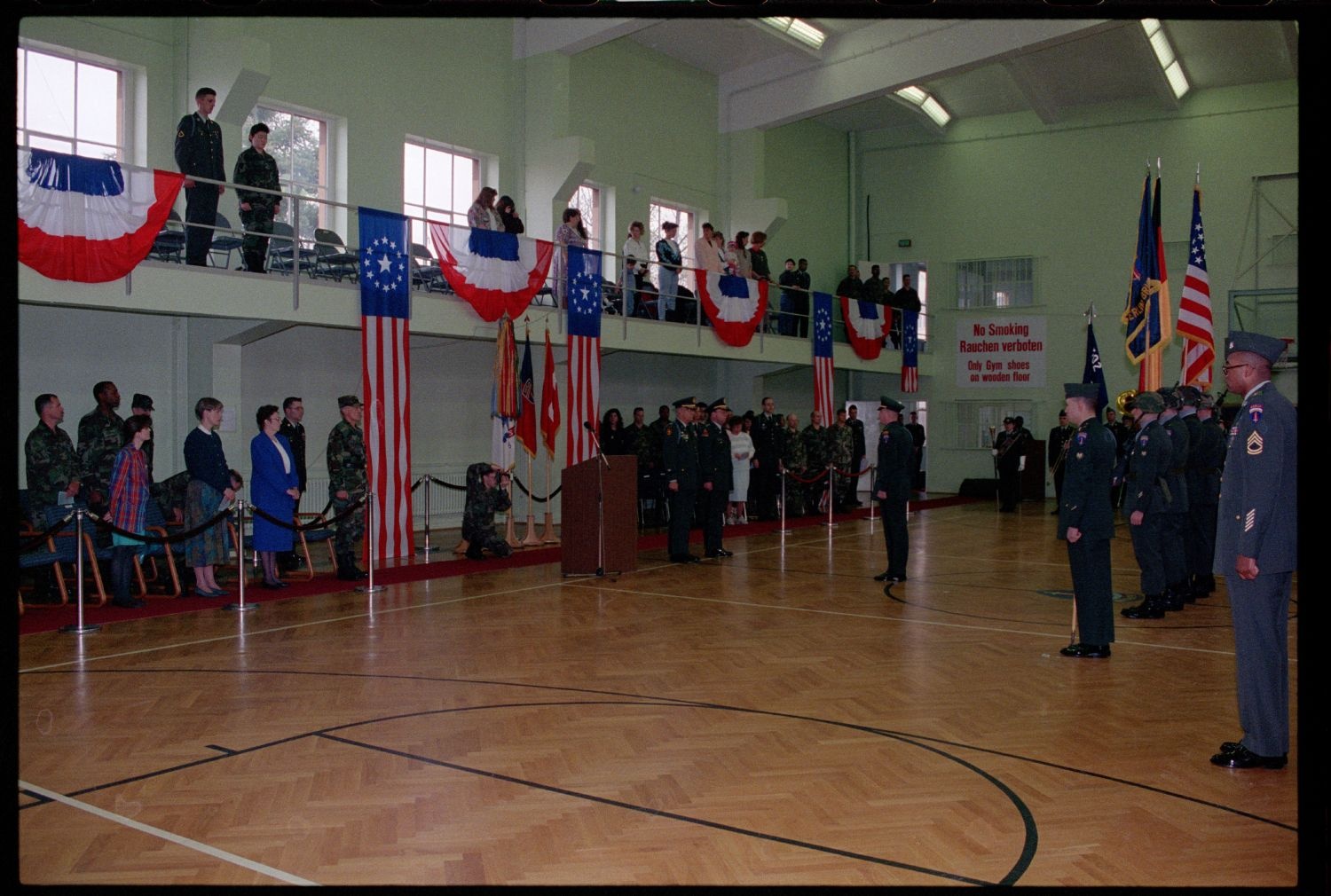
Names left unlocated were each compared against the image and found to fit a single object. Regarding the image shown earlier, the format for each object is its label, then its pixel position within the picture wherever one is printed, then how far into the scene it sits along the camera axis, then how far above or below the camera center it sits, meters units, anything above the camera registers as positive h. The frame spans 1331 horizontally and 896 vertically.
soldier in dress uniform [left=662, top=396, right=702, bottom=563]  12.30 -0.29
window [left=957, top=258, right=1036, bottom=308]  24.81 +3.72
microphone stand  11.11 -0.86
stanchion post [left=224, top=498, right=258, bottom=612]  8.84 -0.81
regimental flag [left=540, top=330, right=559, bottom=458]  13.57 +0.45
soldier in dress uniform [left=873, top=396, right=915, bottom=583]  10.96 -0.43
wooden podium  11.10 -0.70
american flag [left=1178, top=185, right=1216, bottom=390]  11.34 +1.30
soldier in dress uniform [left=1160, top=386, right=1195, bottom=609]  9.27 -0.55
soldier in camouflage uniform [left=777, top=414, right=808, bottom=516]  17.28 -0.04
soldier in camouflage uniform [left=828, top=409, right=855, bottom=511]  18.46 -0.13
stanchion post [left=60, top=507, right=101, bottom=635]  7.93 -0.91
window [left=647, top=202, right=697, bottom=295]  19.66 +4.13
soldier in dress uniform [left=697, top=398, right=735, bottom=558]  12.91 -0.29
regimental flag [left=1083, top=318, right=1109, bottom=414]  15.64 +1.19
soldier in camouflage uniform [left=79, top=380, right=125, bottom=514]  9.84 +0.07
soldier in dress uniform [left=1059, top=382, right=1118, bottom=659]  7.33 -0.55
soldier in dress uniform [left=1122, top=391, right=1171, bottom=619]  8.98 -0.49
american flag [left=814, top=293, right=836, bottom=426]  20.09 +1.75
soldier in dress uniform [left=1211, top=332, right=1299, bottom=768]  4.91 -0.50
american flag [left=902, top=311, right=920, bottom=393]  23.55 +2.02
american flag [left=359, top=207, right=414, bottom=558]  11.74 +0.82
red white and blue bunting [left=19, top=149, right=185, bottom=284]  9.14 +2.03
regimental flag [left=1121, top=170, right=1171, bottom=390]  12.41 +1.61
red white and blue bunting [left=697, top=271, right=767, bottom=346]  17.27 +2.30
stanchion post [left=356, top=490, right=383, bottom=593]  9.92 -0.70
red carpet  8.48 -1.30
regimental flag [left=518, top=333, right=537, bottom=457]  13.23 +0.46
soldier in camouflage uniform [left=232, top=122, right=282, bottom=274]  11.32 +2.65
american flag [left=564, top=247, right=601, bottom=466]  14.45 +1.28
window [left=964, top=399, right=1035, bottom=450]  24.67 +0.58
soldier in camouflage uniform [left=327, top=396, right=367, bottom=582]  10.77 -0.29
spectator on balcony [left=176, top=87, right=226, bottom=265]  10.83 +2.87
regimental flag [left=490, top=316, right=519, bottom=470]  12.82 +0.55
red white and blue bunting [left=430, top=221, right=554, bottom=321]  12.90 +2.20
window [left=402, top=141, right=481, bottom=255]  15.98 +3.96
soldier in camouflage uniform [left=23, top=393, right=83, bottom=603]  9.15 -0.16
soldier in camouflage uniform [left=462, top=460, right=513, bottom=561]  12.20 -0.72
